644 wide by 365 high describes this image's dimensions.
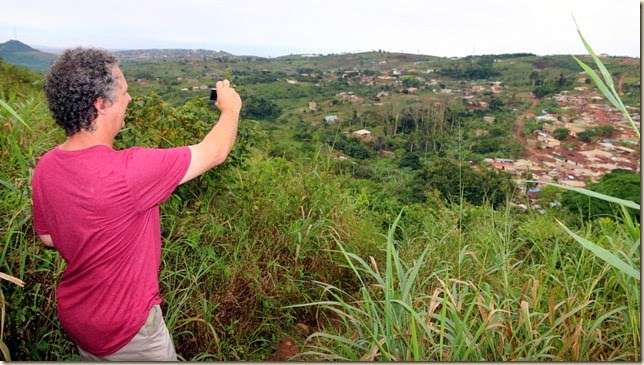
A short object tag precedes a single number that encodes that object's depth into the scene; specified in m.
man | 1.01
